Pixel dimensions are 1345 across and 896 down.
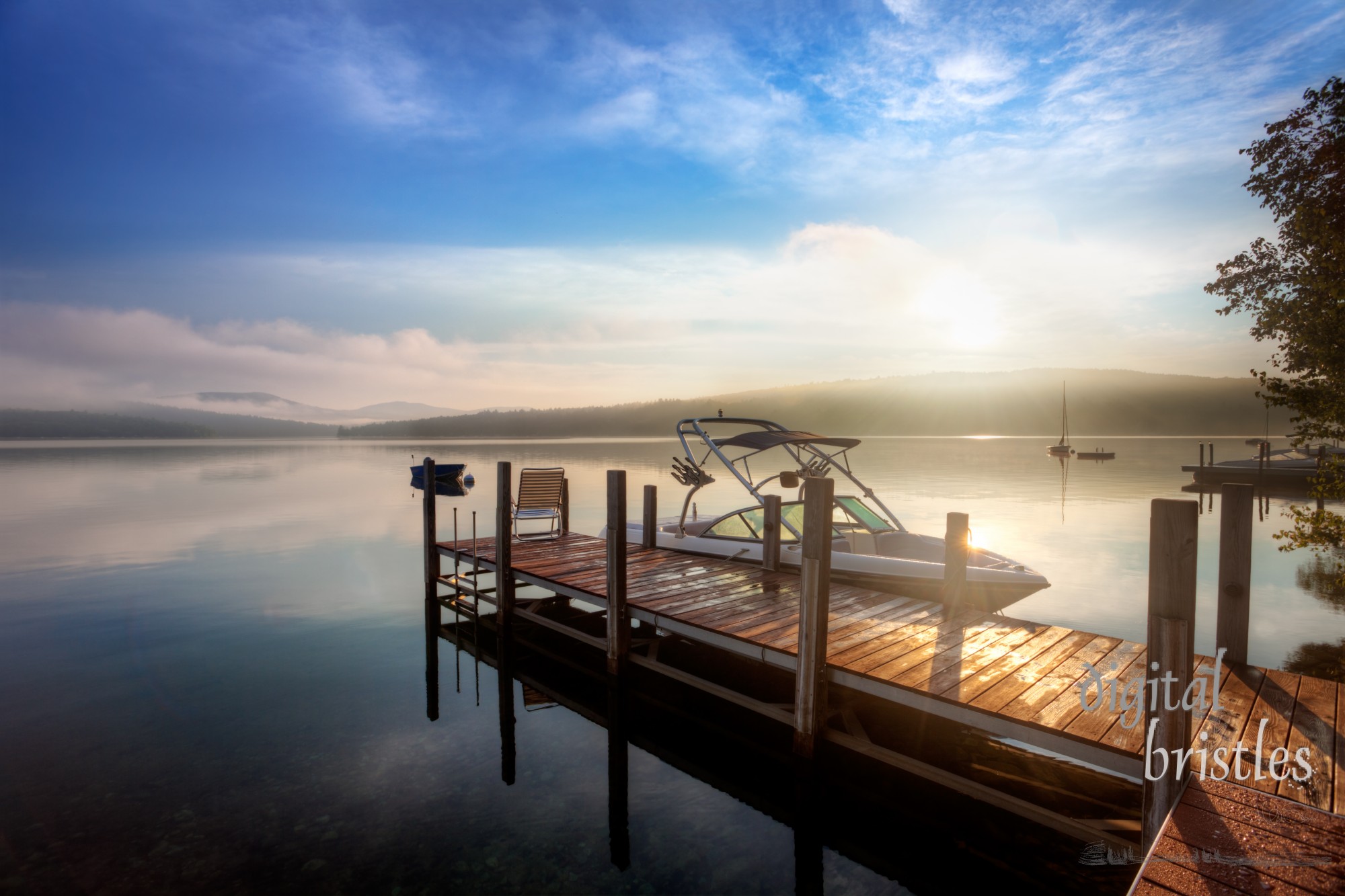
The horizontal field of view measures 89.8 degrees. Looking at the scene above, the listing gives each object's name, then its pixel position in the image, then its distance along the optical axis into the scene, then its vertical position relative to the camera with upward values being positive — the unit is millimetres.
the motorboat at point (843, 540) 8492 -1857
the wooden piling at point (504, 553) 10383 -2132
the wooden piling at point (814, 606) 5809 -1611
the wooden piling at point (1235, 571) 5145 -1178
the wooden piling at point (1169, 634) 3771 -1227
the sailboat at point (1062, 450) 63156 -2972
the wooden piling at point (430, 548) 12859 -2560
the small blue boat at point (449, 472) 28484 -2287
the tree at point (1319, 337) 8023 +1056
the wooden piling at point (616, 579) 7996 -1930
